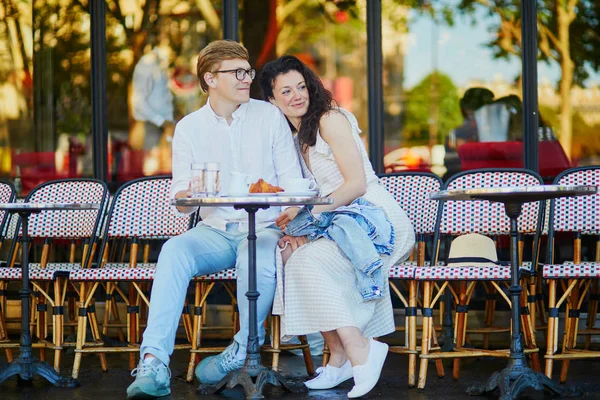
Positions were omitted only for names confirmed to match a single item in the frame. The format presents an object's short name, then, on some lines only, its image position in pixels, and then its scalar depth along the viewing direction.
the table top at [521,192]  3.78
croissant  4.10
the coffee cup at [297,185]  4.01
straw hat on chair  4.52
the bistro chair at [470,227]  4.36
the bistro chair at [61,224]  5.38
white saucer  3.96
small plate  3.92
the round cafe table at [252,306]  3.90
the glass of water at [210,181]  4.01
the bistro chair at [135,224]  5.06
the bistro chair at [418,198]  5.04
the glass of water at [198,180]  4.02
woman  4.11
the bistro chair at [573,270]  4.23
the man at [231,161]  4.32
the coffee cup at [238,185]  4.01
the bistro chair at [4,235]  5.30
